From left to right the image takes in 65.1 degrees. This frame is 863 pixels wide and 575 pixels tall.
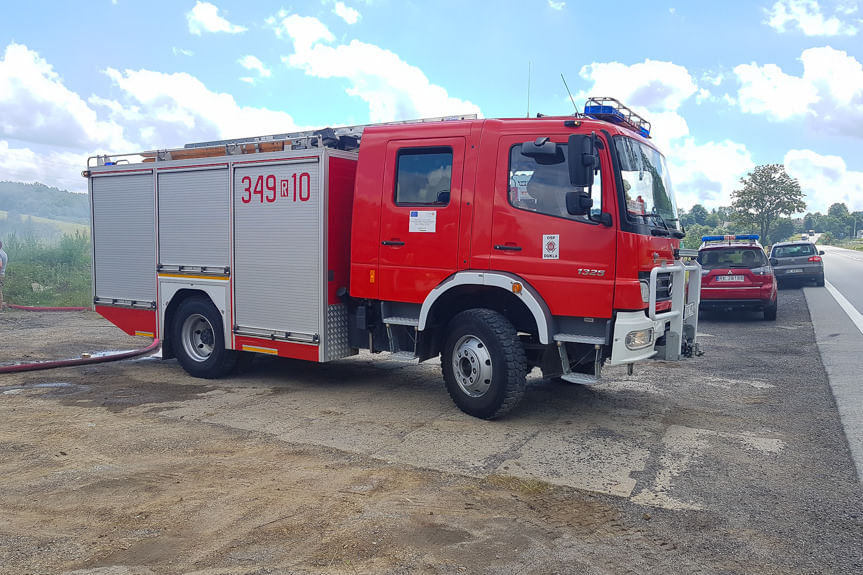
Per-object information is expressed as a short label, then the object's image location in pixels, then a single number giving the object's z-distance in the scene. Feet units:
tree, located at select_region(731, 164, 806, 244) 140.15
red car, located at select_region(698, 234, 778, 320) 46.96
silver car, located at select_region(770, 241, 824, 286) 72.33
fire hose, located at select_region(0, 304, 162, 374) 28.48
